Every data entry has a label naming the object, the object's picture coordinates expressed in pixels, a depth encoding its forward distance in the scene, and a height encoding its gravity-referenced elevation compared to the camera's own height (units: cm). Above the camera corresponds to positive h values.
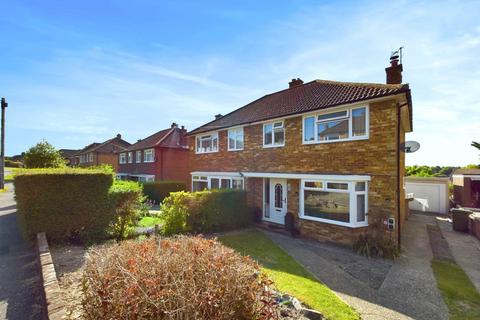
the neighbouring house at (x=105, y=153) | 3994 +205
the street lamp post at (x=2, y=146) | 2272 +184
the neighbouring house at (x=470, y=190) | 1895 -184
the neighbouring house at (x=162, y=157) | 2455 +87
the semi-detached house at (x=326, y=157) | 892 +39
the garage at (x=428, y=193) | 1752 -196
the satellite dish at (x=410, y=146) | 937 +71
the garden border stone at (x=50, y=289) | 365 -210
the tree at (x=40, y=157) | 1978 +72
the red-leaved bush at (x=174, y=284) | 287 -146
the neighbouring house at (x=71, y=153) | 5548 +351
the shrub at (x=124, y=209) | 889 -151
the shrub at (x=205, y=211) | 1012 -193
